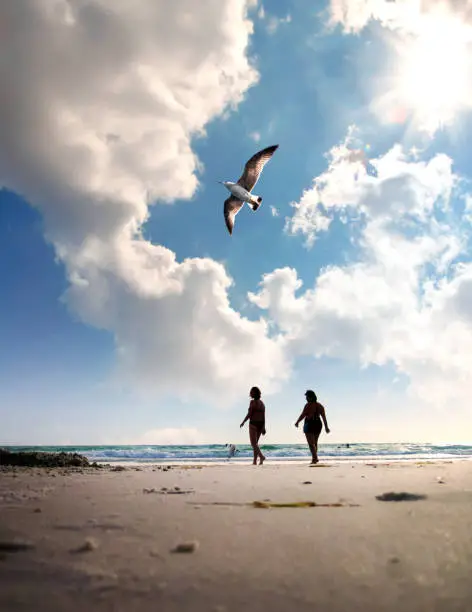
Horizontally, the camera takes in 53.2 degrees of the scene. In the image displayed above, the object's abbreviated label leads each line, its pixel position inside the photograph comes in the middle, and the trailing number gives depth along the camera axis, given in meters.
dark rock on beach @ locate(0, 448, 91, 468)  10.06
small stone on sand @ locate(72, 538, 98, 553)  2.10
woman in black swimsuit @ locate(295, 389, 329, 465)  12.42
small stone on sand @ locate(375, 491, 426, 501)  3.95
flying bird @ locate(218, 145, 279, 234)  18.75
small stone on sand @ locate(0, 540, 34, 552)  2.12
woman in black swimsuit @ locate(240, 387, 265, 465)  12.87
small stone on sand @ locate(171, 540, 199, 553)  2.10
